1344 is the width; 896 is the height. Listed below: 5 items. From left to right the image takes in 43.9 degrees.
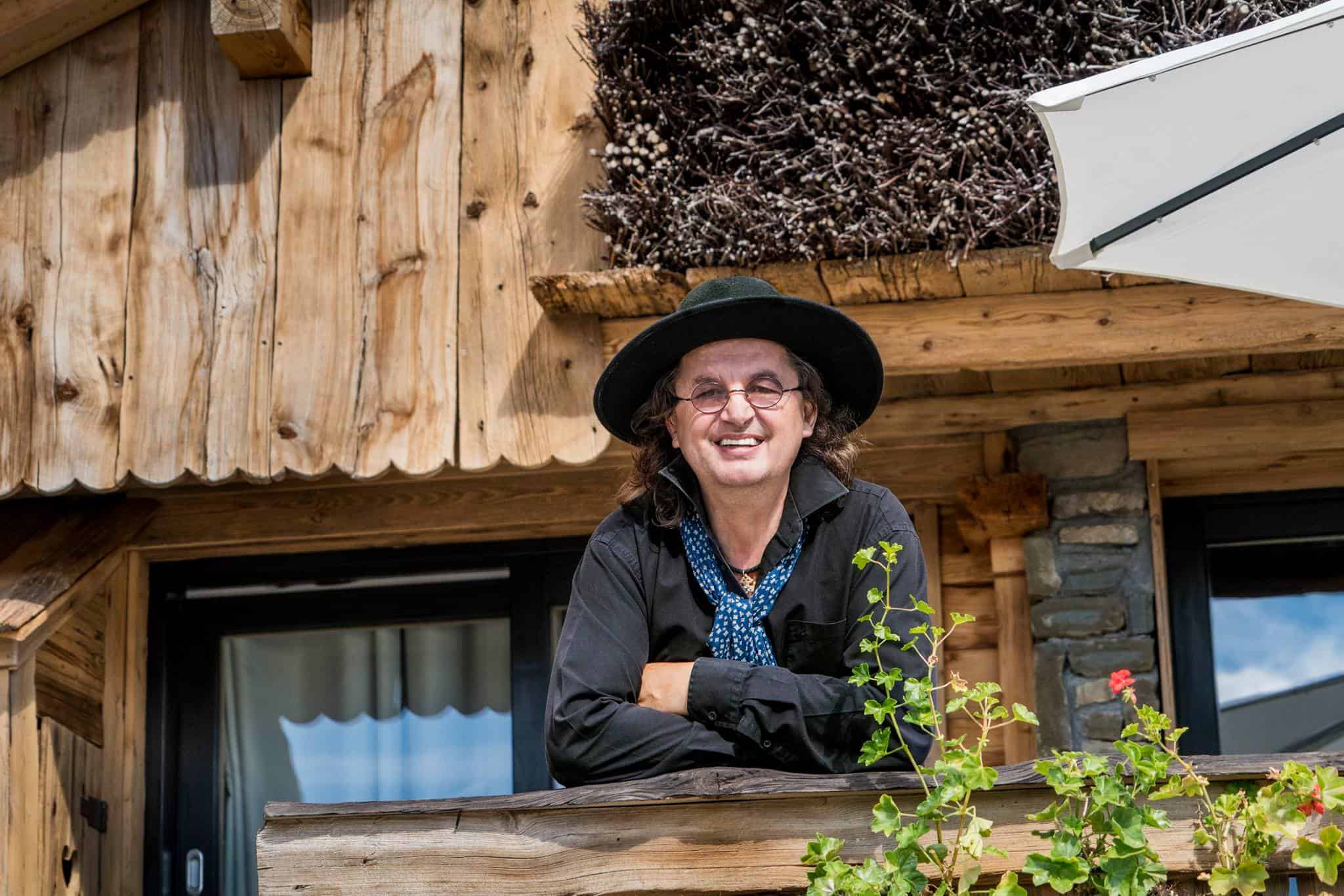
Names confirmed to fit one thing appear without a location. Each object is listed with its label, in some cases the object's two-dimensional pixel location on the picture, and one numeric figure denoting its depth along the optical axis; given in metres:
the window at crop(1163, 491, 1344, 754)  5.08
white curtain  5.31
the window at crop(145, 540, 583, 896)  5.28
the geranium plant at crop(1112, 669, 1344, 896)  2.04
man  2.60
